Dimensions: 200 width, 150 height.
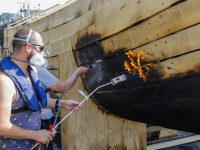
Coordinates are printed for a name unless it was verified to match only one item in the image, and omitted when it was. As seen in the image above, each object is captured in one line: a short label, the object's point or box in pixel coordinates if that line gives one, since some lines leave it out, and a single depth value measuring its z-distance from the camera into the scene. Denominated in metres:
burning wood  1.93
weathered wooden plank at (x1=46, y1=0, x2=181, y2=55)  1.75
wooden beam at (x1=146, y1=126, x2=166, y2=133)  3.43
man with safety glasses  1.52
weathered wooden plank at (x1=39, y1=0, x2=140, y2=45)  2.09
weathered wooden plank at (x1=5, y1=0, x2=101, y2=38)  2.51
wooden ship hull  1.68
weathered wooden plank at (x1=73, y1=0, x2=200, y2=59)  1.58
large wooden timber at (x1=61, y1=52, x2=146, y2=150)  2.69
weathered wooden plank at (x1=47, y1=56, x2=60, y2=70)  3.06
